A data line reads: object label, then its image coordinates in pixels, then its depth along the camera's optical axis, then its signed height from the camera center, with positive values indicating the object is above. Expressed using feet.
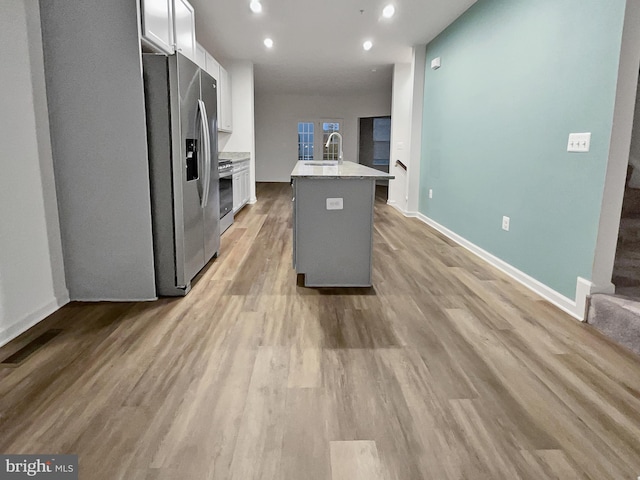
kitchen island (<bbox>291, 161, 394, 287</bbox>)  10.45 -1.75
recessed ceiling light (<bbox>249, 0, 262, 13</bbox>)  14.89 +5.28
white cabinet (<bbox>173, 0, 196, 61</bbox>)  11.48 +3.65
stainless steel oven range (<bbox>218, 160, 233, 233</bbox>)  16.53 -1.56
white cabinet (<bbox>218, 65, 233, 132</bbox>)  22.00 +2.75
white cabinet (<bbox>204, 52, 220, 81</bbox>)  19.07 +4.12
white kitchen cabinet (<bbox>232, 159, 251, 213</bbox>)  20.77 -1.54
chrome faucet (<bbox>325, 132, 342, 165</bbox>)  15.64 +0.13
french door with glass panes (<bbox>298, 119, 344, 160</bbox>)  42.22 +1.91
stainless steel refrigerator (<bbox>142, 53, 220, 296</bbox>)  9.03 -0.17
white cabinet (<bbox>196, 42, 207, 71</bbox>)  17.21 +4.07
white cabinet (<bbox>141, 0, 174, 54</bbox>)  8.81 +2.91
